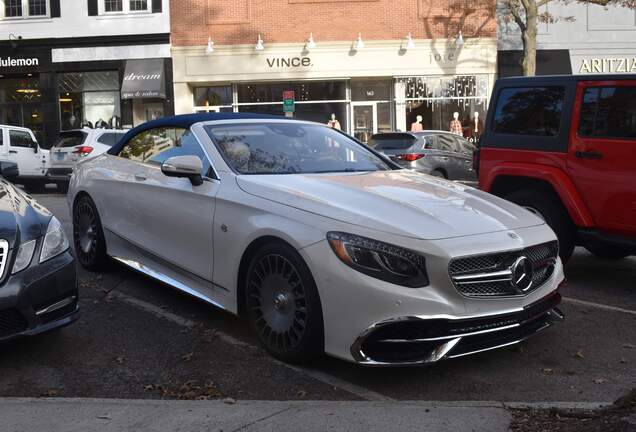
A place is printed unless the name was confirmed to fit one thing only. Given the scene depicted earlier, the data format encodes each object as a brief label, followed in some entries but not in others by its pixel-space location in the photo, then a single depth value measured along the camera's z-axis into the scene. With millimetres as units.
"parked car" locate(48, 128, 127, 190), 16422
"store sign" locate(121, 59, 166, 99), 23391
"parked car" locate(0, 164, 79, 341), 3934
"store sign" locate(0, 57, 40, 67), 24031
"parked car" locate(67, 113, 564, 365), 3684
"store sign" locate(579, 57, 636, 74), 23297
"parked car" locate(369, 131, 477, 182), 14109
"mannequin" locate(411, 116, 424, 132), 22641
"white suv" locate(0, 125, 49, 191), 17062
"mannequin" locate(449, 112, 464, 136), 23348
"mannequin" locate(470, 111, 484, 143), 23677
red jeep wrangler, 5949
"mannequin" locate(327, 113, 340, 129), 22828
